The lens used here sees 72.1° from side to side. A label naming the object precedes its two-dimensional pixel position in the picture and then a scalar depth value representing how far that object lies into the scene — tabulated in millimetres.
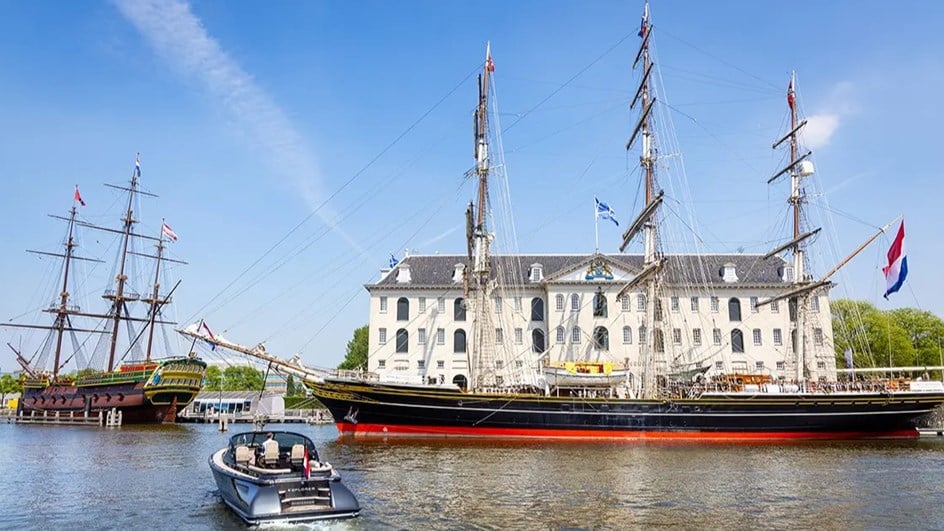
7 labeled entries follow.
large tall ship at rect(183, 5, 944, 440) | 41656
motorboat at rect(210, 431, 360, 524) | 14828
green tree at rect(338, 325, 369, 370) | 98438
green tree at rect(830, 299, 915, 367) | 71938
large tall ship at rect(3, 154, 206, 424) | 65125
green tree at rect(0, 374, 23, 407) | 118419
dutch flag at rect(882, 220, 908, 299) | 40438
